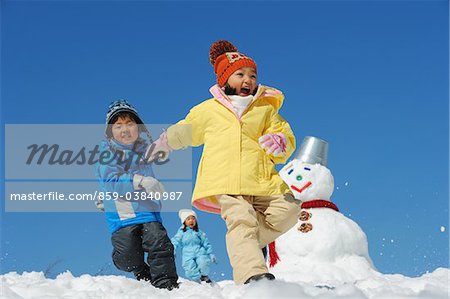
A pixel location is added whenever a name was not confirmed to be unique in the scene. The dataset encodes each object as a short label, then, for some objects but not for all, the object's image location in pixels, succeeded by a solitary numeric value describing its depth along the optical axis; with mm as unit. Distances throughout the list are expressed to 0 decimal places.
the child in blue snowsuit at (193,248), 8992
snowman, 7758
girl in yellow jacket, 4199
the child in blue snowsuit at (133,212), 4715
